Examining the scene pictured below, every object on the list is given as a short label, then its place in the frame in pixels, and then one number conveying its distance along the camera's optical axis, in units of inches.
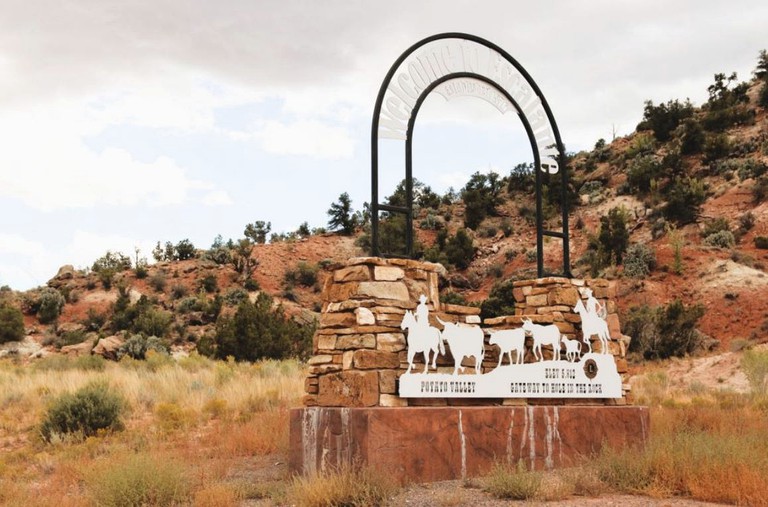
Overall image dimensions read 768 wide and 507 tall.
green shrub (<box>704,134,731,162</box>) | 1654.8
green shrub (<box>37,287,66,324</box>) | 1457.9
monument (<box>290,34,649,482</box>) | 335.3
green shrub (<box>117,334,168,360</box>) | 1029.8
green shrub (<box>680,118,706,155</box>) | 1704.0
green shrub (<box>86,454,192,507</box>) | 319.9
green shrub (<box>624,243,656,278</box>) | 1309.1
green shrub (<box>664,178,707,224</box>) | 1462.8
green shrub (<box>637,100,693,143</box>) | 1873.8
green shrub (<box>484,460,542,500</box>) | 306.7
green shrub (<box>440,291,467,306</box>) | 1111.7
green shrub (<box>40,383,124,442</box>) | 517.3
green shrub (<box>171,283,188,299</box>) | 1541.5
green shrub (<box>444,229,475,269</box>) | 1553.9
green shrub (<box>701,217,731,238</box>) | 1390.3
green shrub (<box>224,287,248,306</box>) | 1473.9
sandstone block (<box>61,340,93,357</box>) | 1155.9
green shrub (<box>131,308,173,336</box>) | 1237.7
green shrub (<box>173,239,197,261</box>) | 1872.5
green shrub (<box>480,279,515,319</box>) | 959.3
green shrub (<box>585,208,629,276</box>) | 1366.9
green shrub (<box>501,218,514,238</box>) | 1652.3
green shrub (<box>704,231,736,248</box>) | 1338.6
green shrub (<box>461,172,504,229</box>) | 1761.8
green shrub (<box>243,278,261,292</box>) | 1558.8
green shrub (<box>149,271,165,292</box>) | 1596.9
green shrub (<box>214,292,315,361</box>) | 909.2
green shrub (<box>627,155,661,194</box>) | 1633.9
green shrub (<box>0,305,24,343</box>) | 1263.5
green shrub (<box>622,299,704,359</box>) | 1051.9
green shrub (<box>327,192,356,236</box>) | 1899.6
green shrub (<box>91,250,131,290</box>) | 1620.3
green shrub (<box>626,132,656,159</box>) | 1819.6
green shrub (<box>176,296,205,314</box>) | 1423.5
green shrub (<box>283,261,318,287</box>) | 1635.1
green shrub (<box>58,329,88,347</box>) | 1259.8
